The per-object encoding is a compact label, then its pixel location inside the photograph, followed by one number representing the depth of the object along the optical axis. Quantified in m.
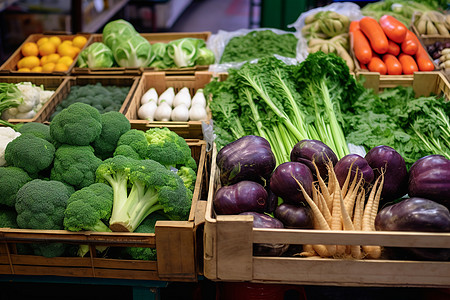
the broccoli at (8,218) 1.70
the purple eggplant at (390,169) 1.61
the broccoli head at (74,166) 1.74
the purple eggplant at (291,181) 1.54
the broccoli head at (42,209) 1.61
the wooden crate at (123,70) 3.12
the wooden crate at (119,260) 1.58
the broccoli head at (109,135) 1.96
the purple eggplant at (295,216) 1.51
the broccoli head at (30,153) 1.74
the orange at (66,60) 3.34
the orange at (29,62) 3.35
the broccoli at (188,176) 2.00
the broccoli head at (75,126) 1.80
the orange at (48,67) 3.28
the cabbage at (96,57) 3.24
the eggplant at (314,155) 1.65
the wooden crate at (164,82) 2.79
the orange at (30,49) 3.47
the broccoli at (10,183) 1.68
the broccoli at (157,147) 1.96
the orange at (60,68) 3.24
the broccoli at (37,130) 1.94
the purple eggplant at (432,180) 1.47
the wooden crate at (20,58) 3.13
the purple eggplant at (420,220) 1.38
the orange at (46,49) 3.50
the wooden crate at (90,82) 2.72
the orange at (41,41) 3.56
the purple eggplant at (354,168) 1.56
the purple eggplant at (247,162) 1.67
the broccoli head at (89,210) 1.57
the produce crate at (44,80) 3.07
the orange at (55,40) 3.58
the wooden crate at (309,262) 1.37
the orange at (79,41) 3.59
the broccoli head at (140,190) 1.67
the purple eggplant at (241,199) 1.56
